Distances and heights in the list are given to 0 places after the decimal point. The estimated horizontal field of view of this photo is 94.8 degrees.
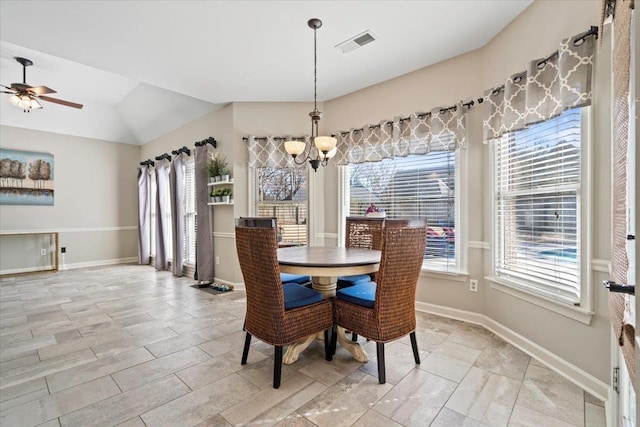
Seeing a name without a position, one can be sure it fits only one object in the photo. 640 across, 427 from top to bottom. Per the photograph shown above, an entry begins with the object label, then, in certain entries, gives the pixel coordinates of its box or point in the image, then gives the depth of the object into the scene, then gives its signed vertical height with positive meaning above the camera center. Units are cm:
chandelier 261 +60
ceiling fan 375 +159
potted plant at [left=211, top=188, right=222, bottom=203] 451 +26
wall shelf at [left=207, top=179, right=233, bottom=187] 436 +44
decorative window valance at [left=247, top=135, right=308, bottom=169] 429 +87
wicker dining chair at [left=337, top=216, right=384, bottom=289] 309 -24
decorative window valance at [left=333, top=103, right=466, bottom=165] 303 +85
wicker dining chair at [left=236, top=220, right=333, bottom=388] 190 -64
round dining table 206 -40
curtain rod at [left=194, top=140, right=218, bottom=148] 468 +113
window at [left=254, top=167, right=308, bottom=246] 436 +17
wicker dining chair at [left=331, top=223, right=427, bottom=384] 193 -61
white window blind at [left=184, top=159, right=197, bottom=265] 545 -1
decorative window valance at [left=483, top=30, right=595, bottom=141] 186 +87
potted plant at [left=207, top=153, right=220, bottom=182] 452 +66
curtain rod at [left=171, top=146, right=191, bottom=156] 527 +111
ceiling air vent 276 +164
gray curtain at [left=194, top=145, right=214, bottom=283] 475 -36
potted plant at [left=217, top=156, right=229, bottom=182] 438 +66
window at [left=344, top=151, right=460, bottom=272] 319 +19
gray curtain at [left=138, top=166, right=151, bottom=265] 654 -9
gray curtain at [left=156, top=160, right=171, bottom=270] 587 -5
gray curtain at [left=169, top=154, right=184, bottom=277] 529 -1
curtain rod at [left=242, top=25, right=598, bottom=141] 183 +107
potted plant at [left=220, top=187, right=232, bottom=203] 438 +27
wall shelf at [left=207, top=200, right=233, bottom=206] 438 +13
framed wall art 533 +68
